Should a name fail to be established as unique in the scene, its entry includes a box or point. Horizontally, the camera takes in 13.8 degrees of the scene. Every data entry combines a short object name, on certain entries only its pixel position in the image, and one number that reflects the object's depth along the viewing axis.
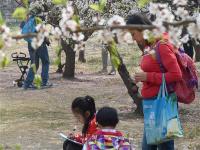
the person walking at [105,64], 24.01
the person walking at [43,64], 19.00
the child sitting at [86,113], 7.17
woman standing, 6.51
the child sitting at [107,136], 6.54
